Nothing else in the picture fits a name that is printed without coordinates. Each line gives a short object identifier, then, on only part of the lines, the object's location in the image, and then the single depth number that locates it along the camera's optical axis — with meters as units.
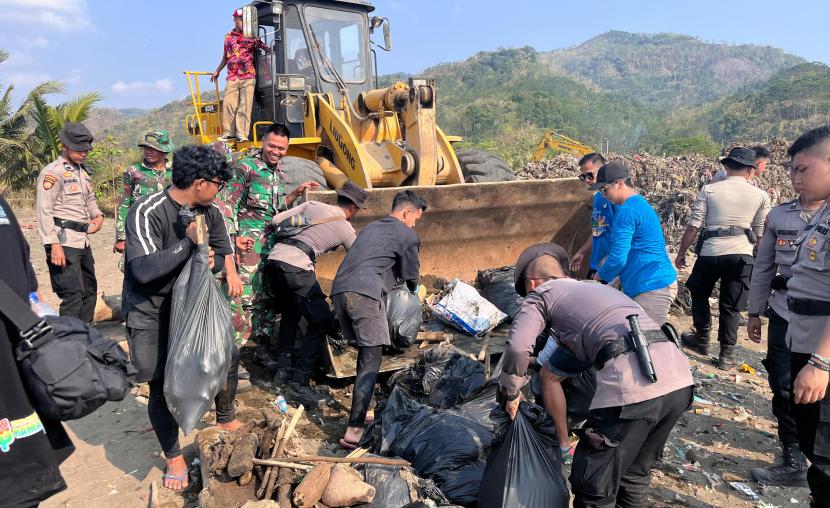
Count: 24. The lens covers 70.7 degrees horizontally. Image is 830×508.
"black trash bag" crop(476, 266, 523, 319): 5.15
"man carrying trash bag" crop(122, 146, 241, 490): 2.84
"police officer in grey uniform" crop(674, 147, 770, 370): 4.96
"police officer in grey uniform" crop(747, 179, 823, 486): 3.40
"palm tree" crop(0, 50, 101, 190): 12.91
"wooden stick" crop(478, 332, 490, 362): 4.25
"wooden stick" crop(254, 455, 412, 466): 2.77
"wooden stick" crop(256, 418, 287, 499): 2.71
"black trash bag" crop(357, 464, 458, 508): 2.59
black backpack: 1.69
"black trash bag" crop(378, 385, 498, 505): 2.72
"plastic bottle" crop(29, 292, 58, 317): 1.86
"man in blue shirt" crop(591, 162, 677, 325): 3.98
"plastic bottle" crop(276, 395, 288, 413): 3.86
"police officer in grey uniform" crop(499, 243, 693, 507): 2.25
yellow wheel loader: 5.72
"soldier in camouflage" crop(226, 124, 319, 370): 4.57
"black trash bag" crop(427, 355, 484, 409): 3.69
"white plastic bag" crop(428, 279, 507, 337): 4.76
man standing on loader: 6.73
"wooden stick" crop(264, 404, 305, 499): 2.69
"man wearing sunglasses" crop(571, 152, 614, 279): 4.41
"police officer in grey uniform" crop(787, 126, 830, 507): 2.44
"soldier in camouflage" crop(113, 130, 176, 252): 4.71
